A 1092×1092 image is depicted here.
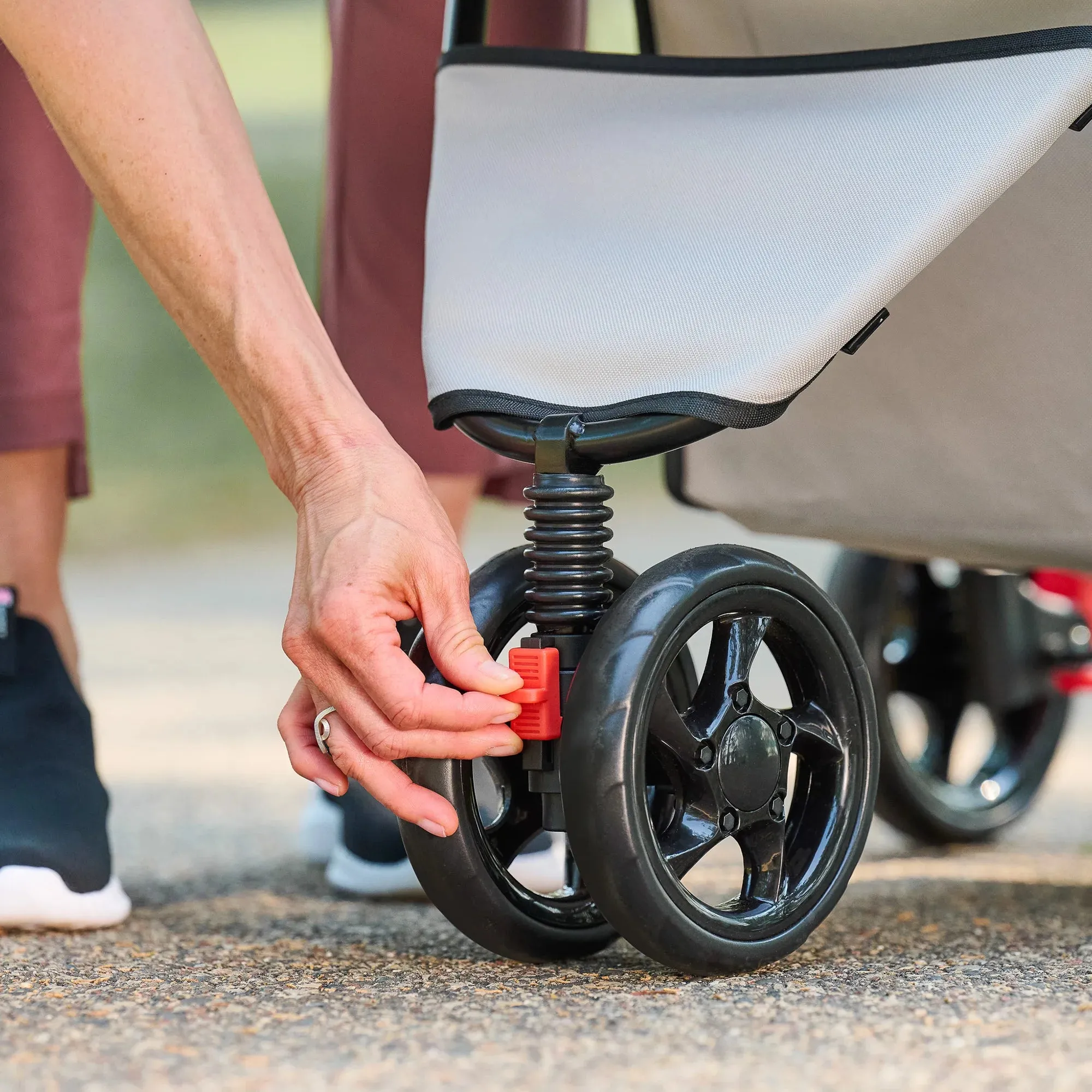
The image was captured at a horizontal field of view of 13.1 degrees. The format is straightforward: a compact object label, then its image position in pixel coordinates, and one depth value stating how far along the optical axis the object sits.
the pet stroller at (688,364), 1.79
